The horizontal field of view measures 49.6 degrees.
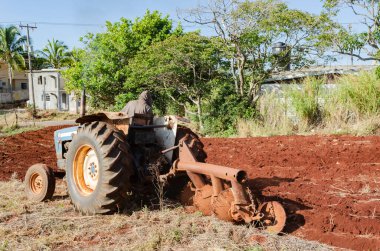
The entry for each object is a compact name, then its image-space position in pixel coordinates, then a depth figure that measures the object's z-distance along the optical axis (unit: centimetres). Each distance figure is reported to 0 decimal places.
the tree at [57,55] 5250
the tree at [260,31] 1393
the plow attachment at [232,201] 448
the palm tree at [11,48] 4597
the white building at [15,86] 4972
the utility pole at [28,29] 3653
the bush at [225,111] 1456
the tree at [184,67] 1562
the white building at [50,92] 4516
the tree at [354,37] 1382
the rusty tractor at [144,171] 456
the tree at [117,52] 2020
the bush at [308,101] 1316
